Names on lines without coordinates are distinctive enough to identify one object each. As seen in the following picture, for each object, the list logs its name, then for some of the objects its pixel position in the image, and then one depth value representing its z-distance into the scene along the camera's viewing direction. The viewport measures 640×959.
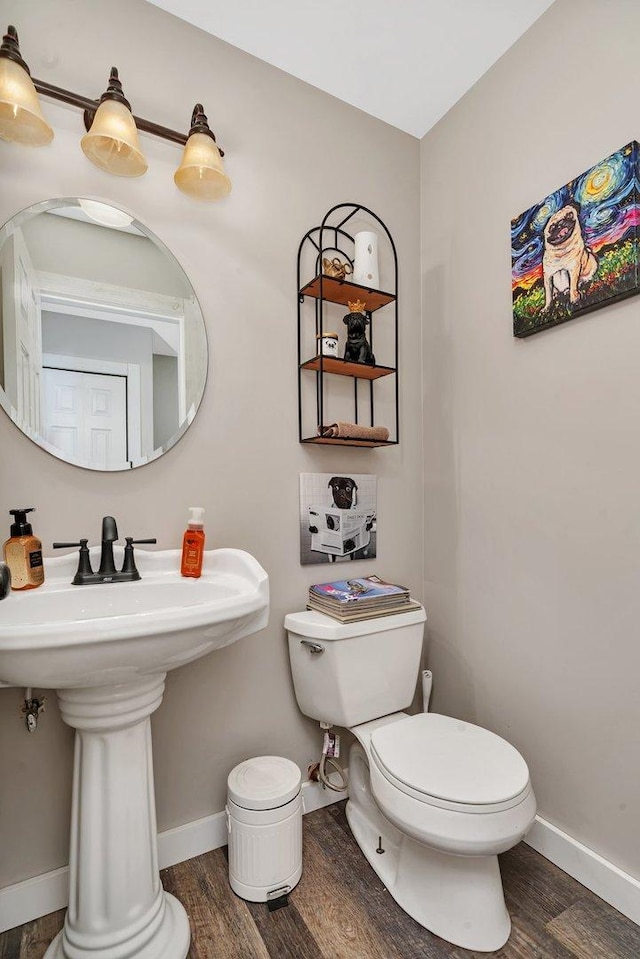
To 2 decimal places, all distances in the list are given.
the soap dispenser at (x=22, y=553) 1.13
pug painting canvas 1.23
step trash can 1.31
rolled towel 1.55
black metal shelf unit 1.61
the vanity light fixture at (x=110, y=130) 1.09
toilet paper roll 1.66
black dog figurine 1.65
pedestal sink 0.93
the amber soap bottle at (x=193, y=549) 1.35
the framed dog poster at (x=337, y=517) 1.67
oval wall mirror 1.26
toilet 1.11
